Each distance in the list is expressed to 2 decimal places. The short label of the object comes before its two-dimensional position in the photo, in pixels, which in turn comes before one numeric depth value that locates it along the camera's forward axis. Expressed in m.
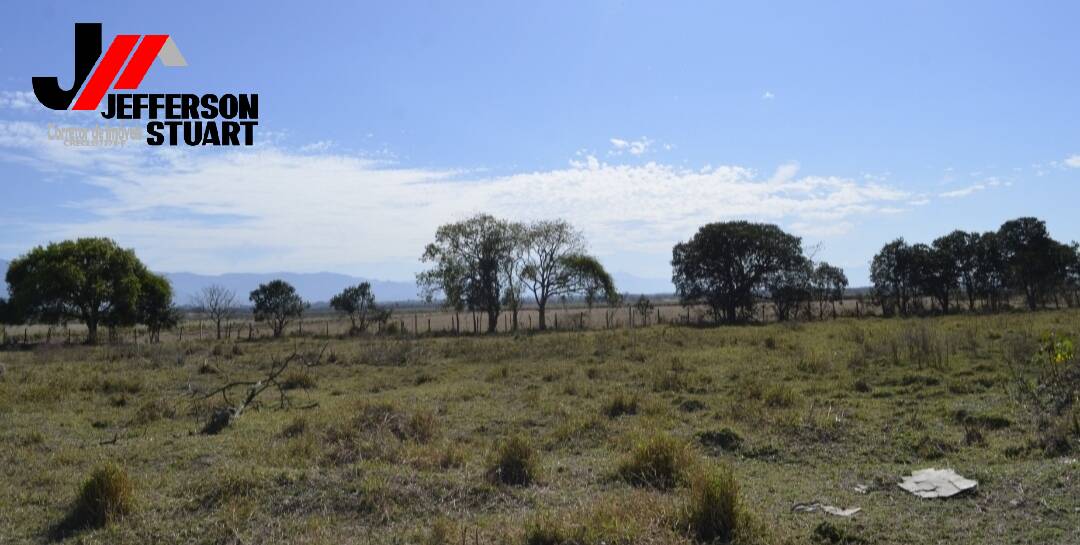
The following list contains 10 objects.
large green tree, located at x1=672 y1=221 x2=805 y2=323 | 48.41
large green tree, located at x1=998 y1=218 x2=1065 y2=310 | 47.72
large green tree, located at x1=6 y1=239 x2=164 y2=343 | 39.22
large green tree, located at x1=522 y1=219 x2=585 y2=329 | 52.47
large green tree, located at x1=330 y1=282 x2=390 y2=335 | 53.41
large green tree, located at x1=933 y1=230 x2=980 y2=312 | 49.73
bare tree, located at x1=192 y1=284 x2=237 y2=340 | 53.62
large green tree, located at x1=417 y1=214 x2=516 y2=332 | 50.66
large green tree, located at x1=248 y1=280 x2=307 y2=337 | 50.75
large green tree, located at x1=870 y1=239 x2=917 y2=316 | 50.34
